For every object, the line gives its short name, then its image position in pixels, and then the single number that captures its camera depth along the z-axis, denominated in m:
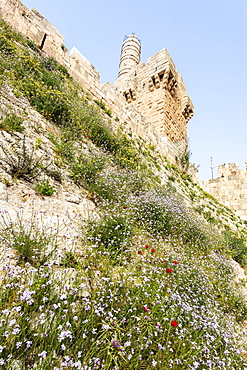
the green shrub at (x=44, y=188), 3.04
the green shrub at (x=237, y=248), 5.56
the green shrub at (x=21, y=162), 3.04
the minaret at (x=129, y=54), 21.63
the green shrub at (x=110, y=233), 2.62
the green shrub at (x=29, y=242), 1.91
